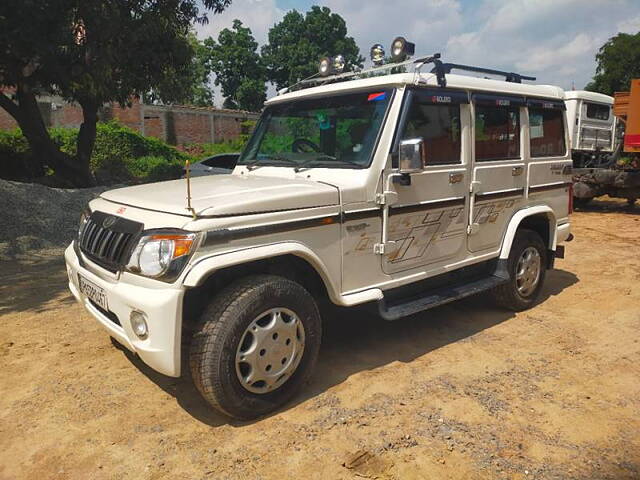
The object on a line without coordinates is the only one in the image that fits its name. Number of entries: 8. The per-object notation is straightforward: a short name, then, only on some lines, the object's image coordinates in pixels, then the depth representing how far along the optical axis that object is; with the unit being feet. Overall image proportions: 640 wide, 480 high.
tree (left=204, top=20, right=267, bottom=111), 144.66
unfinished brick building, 83.20
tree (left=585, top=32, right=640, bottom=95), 100.83
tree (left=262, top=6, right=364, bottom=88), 147.13
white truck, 39.52
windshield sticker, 12.21
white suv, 9.40
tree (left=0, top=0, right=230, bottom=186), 30.63
